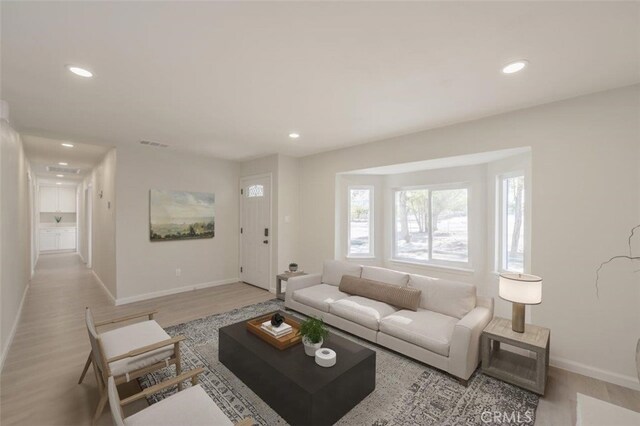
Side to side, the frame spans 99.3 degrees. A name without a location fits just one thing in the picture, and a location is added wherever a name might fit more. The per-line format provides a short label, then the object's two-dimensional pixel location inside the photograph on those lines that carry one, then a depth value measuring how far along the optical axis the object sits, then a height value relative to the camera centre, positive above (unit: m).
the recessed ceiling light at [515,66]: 2.03 +1.10
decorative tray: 2.35 -1.15
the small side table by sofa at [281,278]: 4.58 -1.16
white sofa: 2.46 -1.19
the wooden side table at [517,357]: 2.24 -1.35
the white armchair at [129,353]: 1.91 -1.10
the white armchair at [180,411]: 1.45 -1.13
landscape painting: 4.82 -0.10
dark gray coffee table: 1.85 -1.26
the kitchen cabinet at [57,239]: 9.55 -1.04
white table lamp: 2.41 -0.75
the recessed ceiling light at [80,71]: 2.12 +1.11
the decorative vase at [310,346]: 2.20 -1.11
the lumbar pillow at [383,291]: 3.20 -1.04
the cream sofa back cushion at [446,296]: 2.95 -0.98
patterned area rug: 1.99 -1.53
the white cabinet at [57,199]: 9.40 +0.38
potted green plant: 2.17 -1.00
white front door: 5.29 -0.42
